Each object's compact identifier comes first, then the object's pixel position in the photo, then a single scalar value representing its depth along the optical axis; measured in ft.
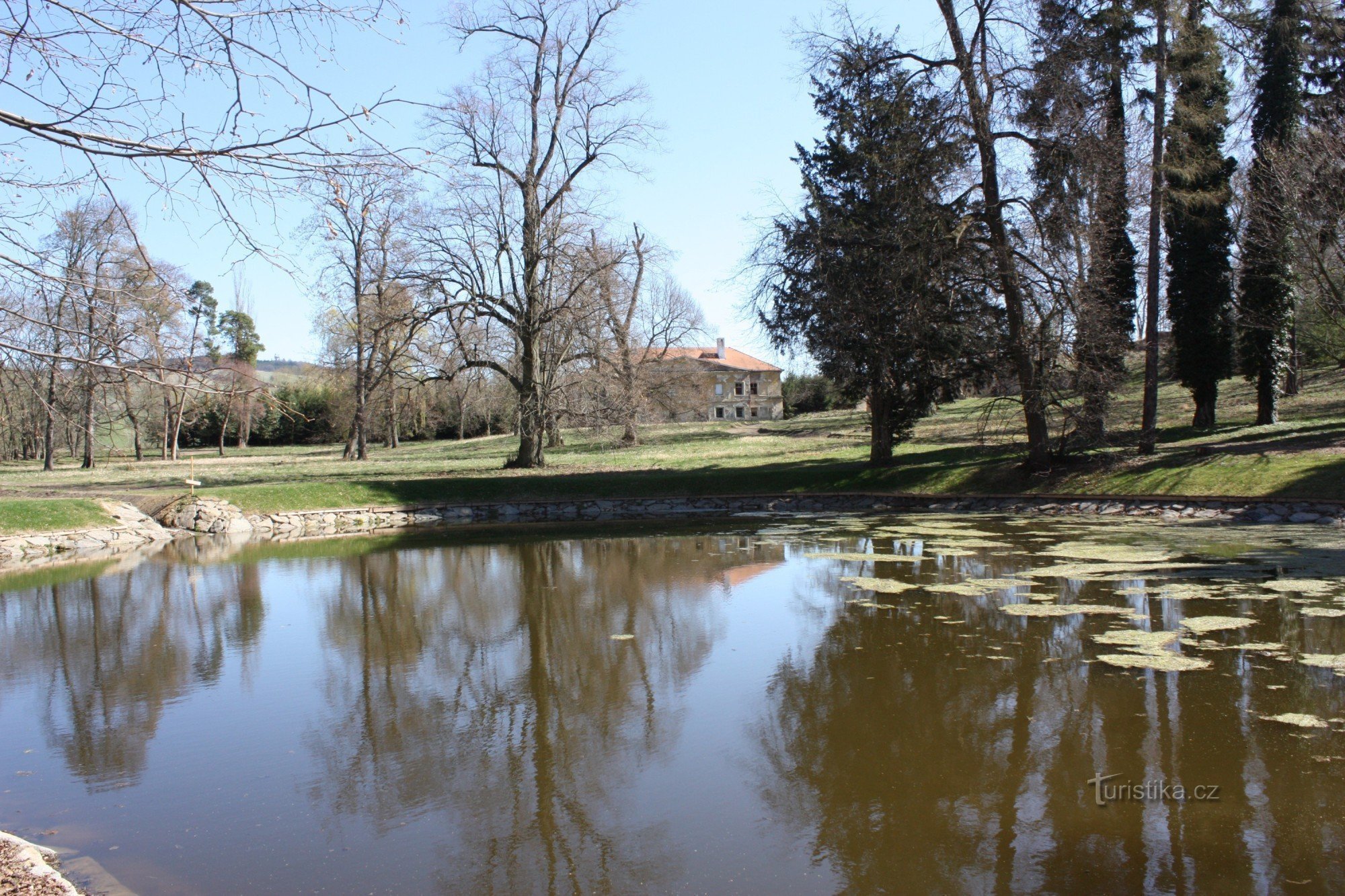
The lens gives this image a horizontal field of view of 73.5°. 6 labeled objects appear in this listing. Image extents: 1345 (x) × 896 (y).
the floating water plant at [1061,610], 28.14
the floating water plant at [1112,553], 37.35
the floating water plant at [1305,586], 29.96
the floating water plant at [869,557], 41.09
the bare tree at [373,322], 84.74
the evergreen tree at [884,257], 62.34
